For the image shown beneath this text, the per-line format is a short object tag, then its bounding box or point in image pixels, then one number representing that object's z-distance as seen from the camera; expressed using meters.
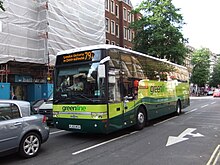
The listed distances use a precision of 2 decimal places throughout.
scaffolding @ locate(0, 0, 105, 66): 19.59
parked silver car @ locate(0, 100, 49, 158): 6.12
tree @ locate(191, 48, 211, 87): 66.25
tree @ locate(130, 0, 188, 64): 33.56
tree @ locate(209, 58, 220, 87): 84.28
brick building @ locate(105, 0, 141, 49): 39.85
